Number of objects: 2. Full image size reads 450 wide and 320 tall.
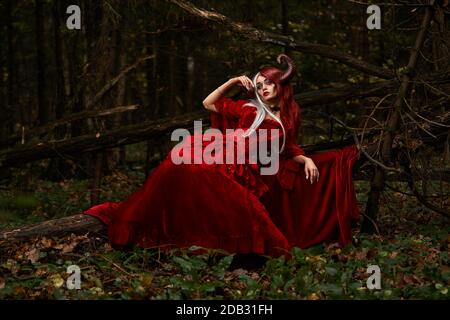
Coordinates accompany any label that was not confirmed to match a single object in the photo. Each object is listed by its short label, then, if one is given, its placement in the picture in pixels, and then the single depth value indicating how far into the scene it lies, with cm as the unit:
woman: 561
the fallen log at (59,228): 591
